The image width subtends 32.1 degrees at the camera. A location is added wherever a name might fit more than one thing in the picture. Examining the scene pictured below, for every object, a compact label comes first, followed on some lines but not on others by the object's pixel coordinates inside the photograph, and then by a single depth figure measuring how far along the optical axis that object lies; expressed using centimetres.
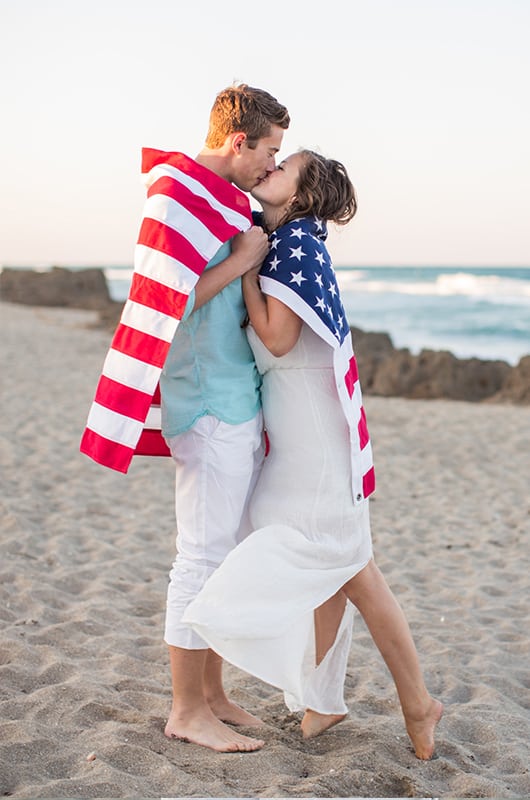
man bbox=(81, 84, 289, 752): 262
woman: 261
